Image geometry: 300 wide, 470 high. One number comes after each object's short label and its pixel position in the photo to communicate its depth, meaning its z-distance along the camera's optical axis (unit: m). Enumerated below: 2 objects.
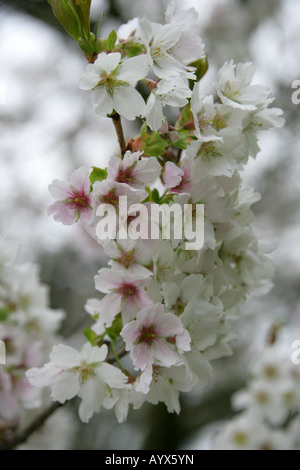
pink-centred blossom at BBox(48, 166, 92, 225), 0.53
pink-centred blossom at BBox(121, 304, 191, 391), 0.53
